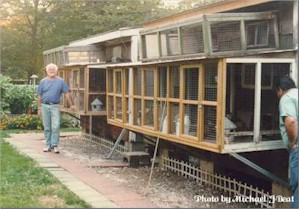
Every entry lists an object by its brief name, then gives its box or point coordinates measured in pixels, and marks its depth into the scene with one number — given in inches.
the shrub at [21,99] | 645.9
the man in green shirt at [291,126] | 195.0
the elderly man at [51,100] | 352.5
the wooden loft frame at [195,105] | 204.8
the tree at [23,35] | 834.2
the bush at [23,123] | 540.8
